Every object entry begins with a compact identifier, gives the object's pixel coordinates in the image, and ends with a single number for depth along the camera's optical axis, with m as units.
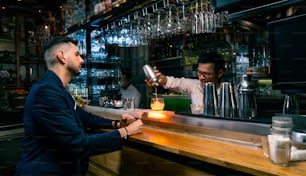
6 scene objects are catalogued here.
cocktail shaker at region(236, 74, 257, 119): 1.65
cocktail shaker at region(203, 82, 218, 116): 1.84
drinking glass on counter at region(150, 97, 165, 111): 2.36
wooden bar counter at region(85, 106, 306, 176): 1.08
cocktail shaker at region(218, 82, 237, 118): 1.73
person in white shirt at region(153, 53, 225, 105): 2.42
